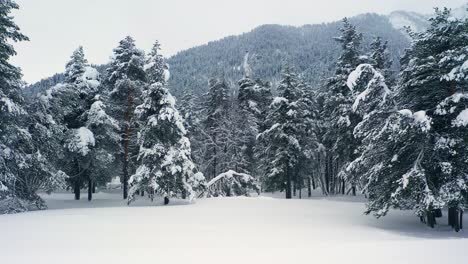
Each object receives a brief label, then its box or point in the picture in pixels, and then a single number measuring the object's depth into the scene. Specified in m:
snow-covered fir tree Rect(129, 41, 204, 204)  23.78
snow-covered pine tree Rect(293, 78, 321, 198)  34.28
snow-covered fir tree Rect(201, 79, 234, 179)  39.03
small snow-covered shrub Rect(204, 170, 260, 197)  29.12
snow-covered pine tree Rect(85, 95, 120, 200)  28.76
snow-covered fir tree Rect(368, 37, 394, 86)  33.11
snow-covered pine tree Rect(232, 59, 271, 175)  38.16
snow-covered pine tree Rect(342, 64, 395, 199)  16.95
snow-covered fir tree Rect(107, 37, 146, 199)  30.22
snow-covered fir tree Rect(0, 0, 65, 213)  19.39
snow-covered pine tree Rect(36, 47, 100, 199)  24.96
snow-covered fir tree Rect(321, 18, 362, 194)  30.84
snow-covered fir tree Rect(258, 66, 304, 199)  32.50
